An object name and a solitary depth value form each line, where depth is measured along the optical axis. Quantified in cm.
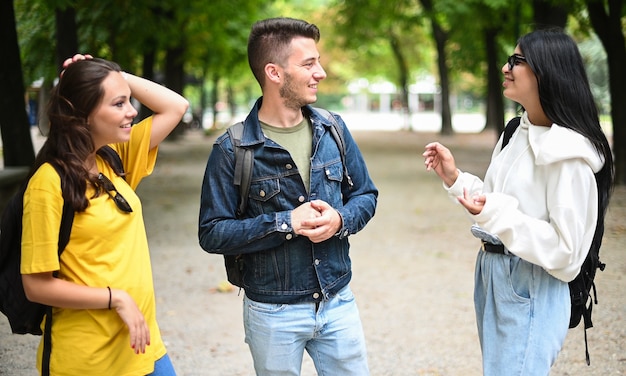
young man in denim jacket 309
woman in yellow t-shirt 258
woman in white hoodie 282
